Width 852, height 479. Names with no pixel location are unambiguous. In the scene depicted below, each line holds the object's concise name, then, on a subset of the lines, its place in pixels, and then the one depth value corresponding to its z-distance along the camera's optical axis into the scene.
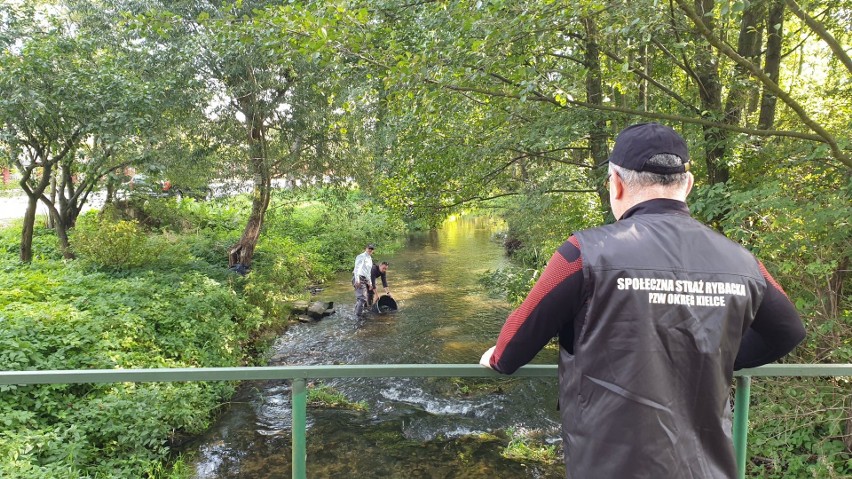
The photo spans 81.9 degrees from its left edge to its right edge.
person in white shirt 12.05
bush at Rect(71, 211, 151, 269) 10.27
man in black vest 1.25
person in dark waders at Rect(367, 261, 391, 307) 12.51
